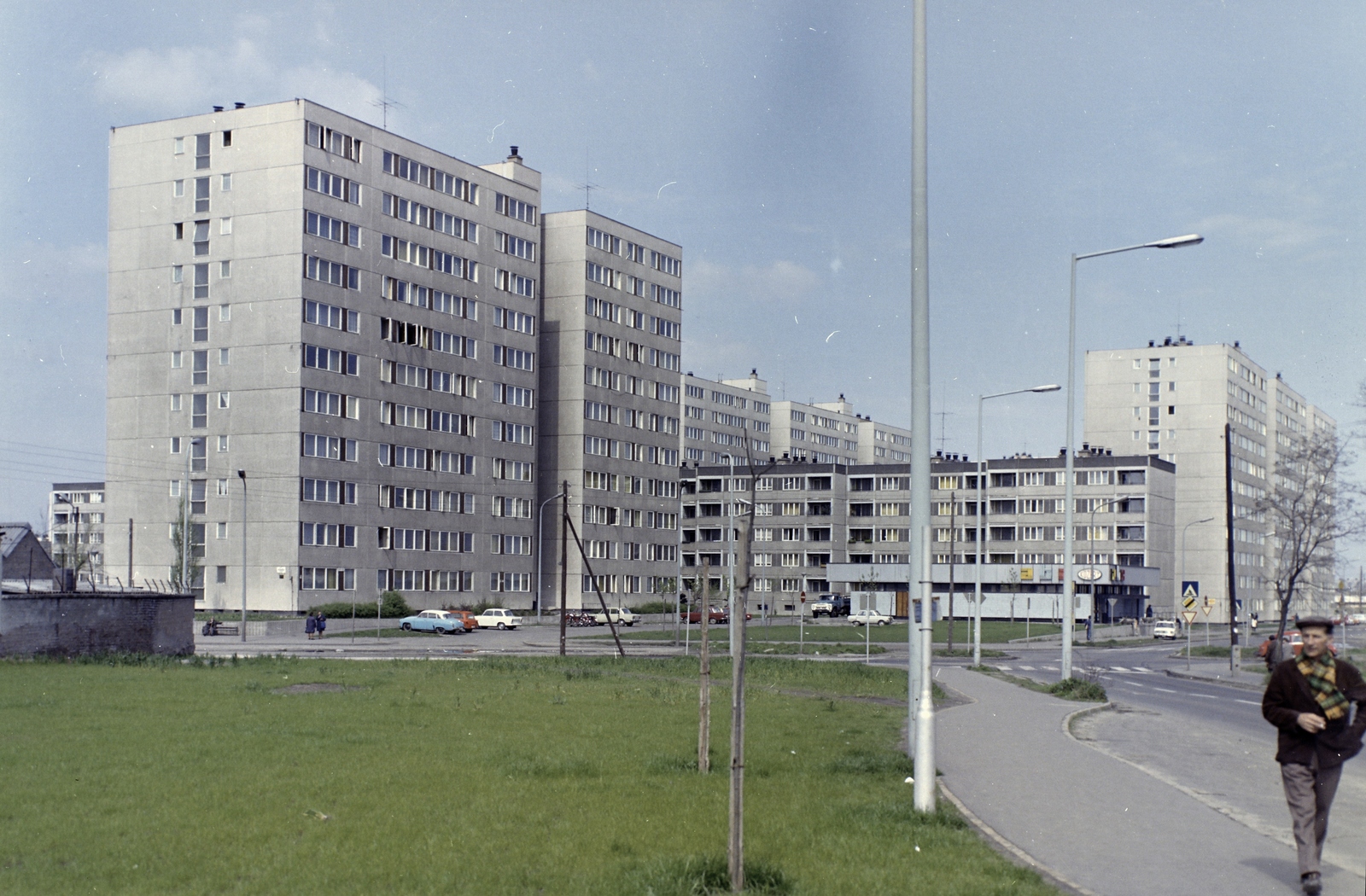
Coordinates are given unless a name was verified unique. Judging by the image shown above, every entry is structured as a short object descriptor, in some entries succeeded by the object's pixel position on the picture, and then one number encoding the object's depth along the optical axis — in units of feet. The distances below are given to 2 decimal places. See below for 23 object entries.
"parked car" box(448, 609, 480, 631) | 267.16
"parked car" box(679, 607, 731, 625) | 311.47
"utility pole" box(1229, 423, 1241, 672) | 154.90
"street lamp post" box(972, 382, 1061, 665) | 133.71
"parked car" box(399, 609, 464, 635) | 259.60
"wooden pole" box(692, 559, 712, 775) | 43.16
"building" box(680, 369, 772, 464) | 591.78
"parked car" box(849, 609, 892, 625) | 320.17
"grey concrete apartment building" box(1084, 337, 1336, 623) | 472.85
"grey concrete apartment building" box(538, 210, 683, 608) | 374.43
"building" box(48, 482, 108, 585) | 301.84
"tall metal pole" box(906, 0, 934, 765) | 46.44
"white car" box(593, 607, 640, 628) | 316.60
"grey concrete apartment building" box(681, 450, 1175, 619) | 414.00
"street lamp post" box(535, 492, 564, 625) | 348.61
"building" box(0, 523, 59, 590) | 187.93
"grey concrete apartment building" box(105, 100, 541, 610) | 284.41
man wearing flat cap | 29.04
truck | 415.64
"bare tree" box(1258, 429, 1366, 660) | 177.06
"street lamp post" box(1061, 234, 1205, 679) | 100.53
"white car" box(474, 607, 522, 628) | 280.31
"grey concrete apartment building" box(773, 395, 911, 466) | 639.35
